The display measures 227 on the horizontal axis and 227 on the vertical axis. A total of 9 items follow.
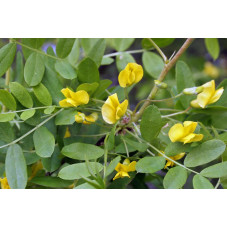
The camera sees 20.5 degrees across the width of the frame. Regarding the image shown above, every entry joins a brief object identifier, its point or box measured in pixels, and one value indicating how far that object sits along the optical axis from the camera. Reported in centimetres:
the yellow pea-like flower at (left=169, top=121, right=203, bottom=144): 43
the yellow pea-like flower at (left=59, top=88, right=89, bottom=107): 45
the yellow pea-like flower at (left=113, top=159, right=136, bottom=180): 44
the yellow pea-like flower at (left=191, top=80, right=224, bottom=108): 44
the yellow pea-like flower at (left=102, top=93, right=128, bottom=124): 43
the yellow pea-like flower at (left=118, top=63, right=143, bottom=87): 45
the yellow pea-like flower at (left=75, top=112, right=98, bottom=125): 45
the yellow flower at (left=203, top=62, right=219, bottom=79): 152
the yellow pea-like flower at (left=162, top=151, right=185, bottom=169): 44
